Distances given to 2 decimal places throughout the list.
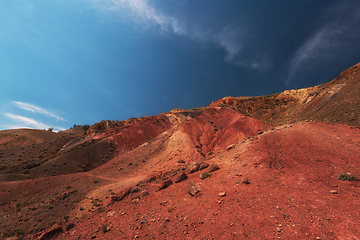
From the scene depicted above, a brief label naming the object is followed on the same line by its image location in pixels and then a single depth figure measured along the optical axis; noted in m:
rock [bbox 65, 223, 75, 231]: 9.97
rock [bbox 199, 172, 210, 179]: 12.00
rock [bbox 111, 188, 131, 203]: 12.51
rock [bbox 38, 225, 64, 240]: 9.48
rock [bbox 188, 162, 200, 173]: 13.99
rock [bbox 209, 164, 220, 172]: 12.77
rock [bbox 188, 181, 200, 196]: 9.77
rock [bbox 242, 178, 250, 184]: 9.59
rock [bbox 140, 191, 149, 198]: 11.51
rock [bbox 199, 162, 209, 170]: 14.05
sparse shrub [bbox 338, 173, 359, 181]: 8.61
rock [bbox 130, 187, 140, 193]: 12.97
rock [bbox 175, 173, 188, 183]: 12.48
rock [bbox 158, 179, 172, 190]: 12.05
